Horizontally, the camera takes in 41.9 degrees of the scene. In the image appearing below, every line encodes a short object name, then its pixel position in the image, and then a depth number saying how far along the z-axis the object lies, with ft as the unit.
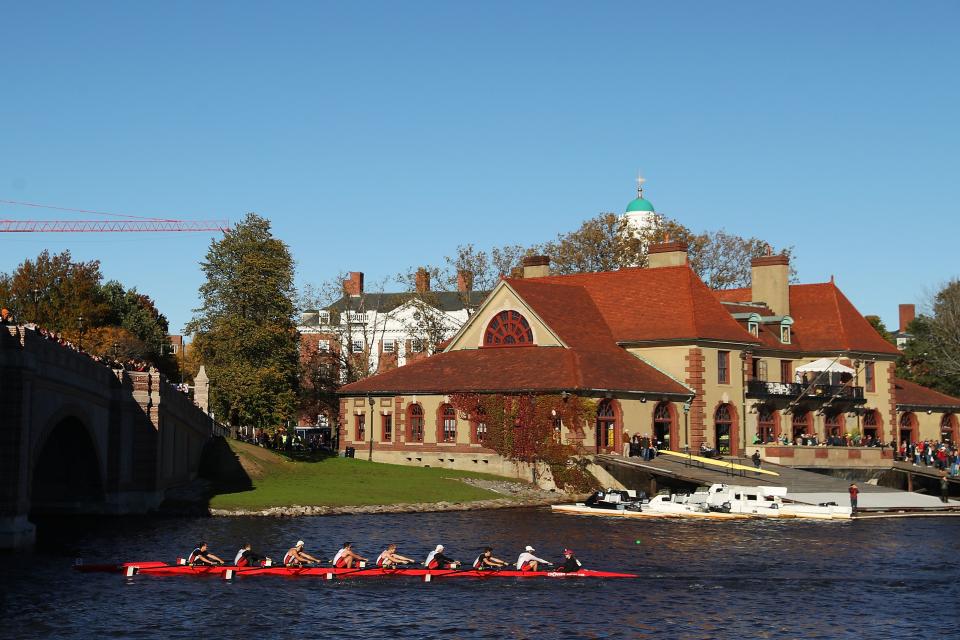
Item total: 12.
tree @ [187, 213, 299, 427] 258.98
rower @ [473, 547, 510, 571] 142.51
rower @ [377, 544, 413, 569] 142.31
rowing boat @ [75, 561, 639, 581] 139.23
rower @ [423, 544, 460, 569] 141.69
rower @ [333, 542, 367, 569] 142.20
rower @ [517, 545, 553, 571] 142.82
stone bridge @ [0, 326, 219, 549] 139.54
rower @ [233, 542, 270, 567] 141.09
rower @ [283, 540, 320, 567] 141.79
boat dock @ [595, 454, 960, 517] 223.10
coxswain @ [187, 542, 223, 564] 139.85
